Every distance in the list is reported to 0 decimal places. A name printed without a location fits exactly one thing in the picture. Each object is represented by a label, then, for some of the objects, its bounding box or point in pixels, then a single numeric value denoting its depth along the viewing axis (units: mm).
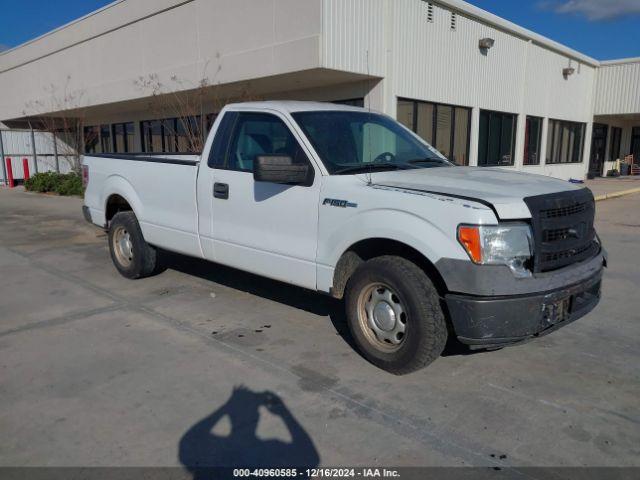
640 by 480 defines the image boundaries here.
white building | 13258
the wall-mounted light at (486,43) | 17000
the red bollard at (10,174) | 23266
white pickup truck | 3428
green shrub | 18547
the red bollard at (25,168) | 22773
